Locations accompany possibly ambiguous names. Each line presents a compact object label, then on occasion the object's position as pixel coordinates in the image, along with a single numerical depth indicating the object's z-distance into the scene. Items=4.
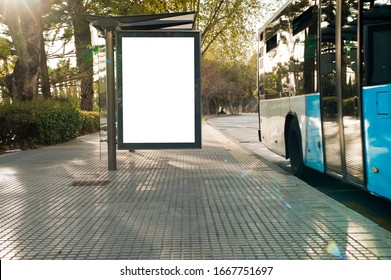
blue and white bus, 6.00
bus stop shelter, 11.55
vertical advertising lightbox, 12.05
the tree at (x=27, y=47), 19.61
